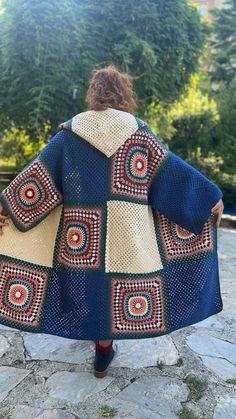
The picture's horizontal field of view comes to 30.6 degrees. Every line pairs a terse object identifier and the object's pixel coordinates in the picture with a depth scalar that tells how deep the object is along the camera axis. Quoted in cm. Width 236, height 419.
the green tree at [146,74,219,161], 924
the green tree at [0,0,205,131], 448
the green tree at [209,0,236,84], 1512
